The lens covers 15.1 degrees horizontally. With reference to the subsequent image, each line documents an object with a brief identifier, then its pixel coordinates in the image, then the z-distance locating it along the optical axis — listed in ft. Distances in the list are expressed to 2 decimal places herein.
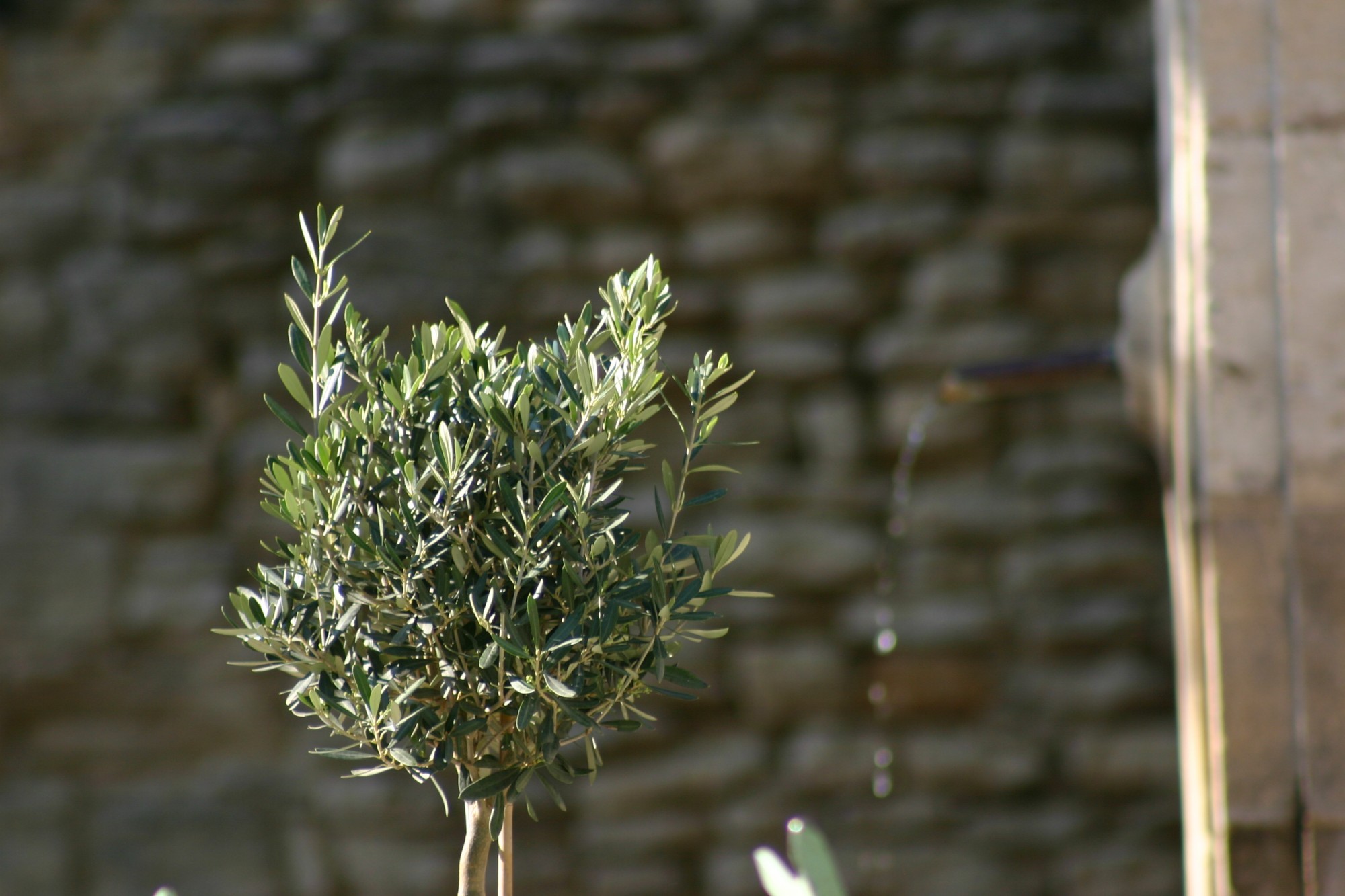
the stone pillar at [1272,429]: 20.15
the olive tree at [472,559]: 18.33
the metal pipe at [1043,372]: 22.38
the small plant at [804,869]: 17.98
